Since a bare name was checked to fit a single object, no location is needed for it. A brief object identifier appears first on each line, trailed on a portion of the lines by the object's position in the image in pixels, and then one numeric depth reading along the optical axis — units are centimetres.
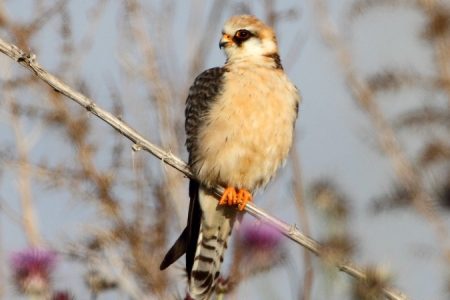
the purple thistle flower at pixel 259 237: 614
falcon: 901
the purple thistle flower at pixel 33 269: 681
